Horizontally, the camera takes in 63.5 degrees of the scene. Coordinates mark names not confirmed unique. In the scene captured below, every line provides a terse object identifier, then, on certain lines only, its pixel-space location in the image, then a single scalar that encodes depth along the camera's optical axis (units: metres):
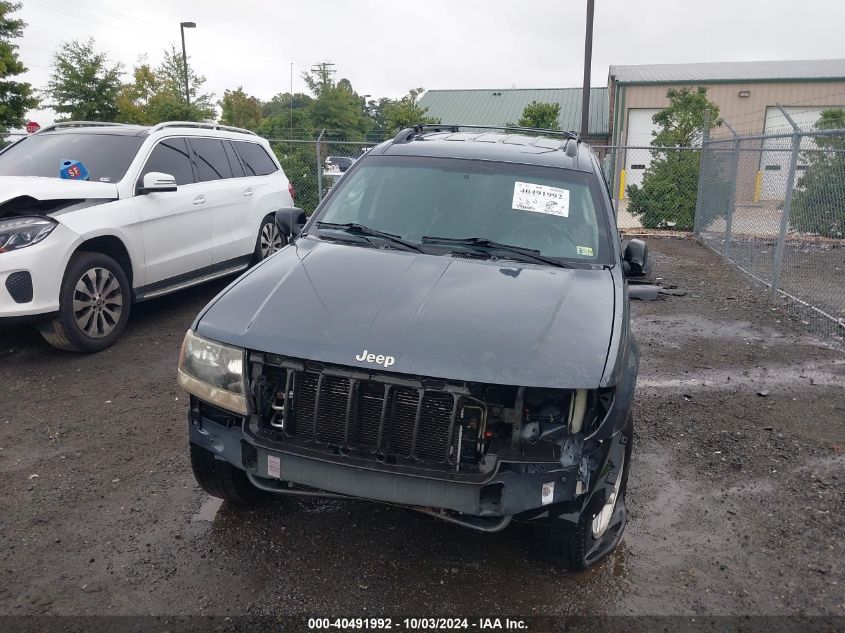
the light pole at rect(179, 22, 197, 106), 32.42
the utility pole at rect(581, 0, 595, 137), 18.52
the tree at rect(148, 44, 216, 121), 23.22
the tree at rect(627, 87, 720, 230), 14.59
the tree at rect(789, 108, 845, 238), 7.66
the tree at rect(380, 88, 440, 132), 19.34
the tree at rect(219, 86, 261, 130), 31.84
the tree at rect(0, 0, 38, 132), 19.47
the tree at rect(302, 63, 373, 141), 27.47
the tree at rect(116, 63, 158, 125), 27.08
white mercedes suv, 5.28
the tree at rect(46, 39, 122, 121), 23.11
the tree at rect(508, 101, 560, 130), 18.22
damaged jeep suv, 2.60
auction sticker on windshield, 3.93
